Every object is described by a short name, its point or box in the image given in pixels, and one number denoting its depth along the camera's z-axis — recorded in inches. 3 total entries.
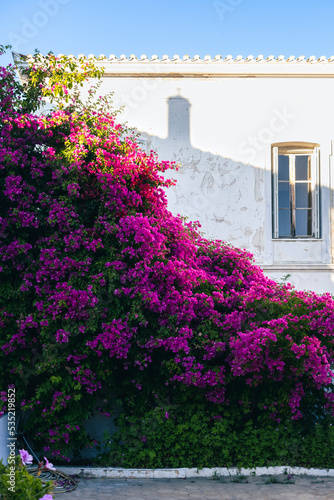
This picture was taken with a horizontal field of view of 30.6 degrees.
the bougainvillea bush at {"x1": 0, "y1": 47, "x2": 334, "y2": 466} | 265.4
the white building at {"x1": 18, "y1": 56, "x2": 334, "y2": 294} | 470.0
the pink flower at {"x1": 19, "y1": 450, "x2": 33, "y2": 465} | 140.9
